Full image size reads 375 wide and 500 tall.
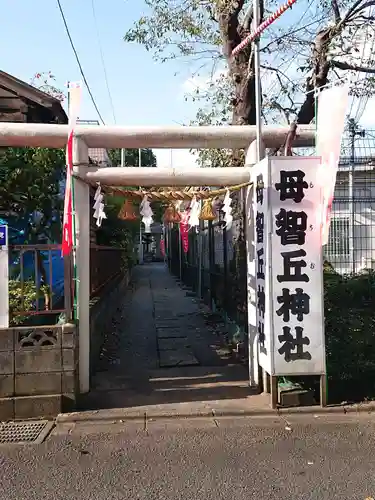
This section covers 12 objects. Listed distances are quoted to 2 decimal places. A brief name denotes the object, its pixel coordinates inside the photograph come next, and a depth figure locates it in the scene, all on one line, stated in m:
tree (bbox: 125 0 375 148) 8.66
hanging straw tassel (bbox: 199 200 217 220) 7.01
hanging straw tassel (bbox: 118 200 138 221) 6.95
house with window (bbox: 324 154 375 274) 8.24
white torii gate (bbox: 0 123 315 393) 6.25
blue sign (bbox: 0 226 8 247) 5.86
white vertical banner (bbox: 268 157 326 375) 5.87
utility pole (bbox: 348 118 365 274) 7.95
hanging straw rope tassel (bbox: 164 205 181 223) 7.60
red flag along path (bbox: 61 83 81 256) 5.93
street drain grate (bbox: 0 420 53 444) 5.17
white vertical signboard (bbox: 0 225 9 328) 5.80
